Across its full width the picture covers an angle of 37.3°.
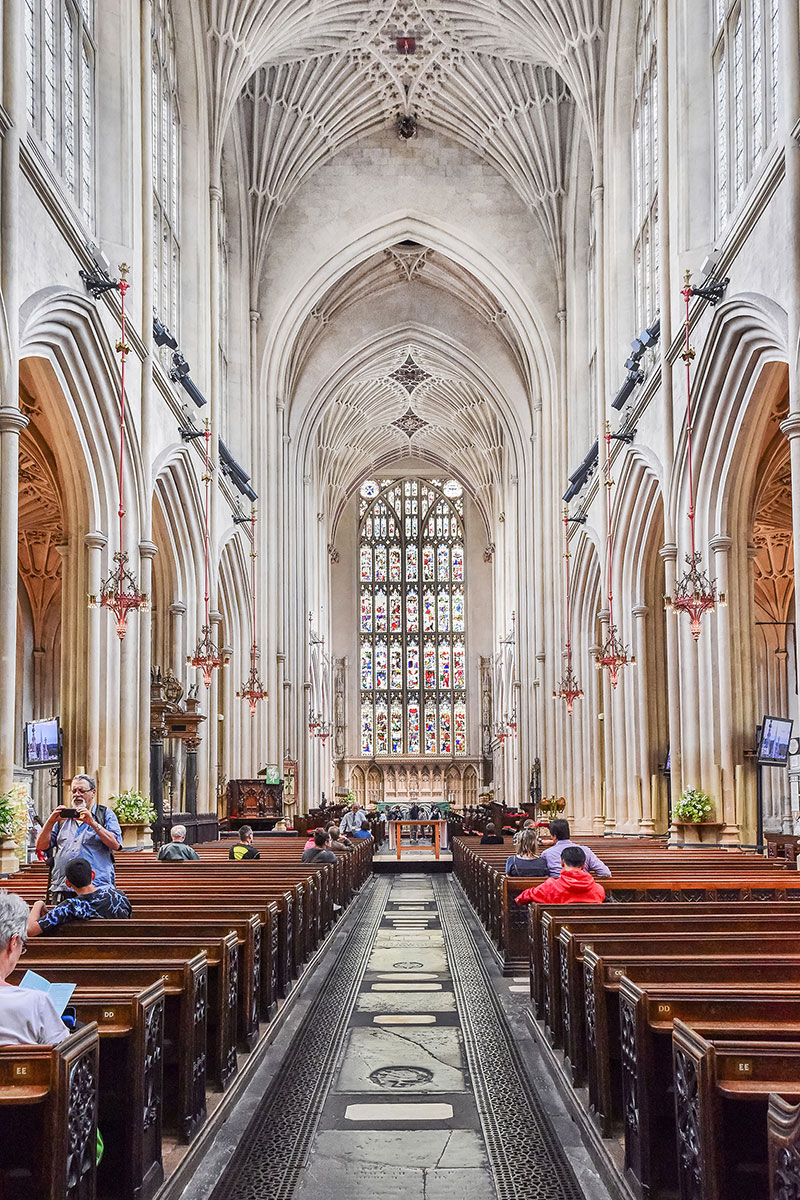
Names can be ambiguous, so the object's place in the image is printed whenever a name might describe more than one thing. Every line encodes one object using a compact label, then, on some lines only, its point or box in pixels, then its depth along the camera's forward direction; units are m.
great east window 49.59
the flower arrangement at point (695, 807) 14.78
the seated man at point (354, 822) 24.42
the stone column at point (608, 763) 21.64
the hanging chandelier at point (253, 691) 21.95
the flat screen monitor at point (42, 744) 12.69
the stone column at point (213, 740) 20.67
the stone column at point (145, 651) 15.63
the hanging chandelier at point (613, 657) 17.70
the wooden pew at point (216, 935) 5.45
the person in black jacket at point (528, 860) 9.30
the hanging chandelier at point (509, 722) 37.84
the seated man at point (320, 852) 12.56
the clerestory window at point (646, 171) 19.25
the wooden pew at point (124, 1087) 3.71
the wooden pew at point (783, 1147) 2.30
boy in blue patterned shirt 5.54
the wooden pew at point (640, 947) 5.13
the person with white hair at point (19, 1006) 3.20
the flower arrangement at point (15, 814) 9.98
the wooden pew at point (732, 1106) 3.08
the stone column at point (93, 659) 14.48
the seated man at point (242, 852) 12.25
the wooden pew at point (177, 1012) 4.42
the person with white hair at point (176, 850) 10.89
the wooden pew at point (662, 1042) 3.77
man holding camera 6.23
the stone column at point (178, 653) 19.17
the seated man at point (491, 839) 20.20
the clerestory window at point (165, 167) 19.06
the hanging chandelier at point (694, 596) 13.10
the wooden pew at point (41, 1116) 2.95
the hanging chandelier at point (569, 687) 23.16
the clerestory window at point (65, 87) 13.03
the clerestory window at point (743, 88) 12.95
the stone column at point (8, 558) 10.49
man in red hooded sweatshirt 7.12
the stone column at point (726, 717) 14.73
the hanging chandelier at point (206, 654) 17.31
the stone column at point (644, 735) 19.73
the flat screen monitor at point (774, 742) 12.77
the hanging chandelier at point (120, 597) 12.80
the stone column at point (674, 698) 15.78
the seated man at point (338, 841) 15.34
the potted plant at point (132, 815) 14.52
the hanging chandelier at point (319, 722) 36.75
